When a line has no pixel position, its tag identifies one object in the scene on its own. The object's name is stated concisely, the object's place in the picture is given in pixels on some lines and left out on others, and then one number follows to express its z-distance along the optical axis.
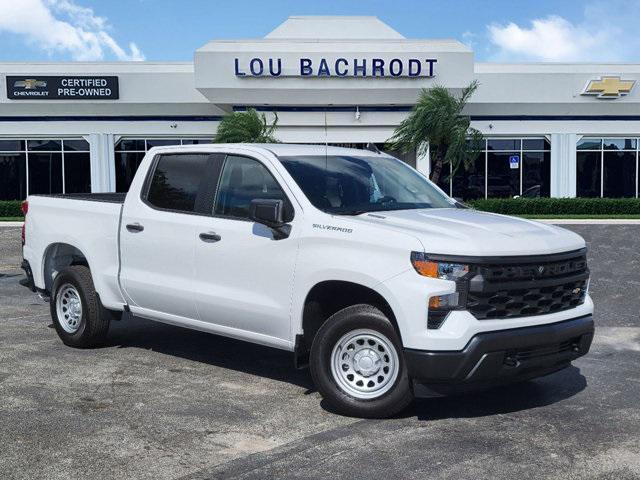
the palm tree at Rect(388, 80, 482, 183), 31.83
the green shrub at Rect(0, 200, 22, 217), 33.47
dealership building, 33.97
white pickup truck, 5.31
